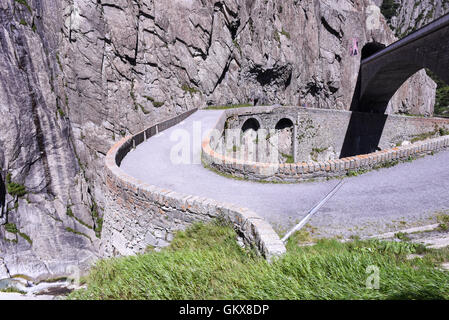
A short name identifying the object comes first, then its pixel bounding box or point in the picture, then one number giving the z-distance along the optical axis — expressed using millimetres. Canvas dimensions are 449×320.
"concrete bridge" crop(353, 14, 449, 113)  16984
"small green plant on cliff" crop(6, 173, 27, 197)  26031
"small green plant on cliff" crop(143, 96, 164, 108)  29572
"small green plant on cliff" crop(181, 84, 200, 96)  29531
